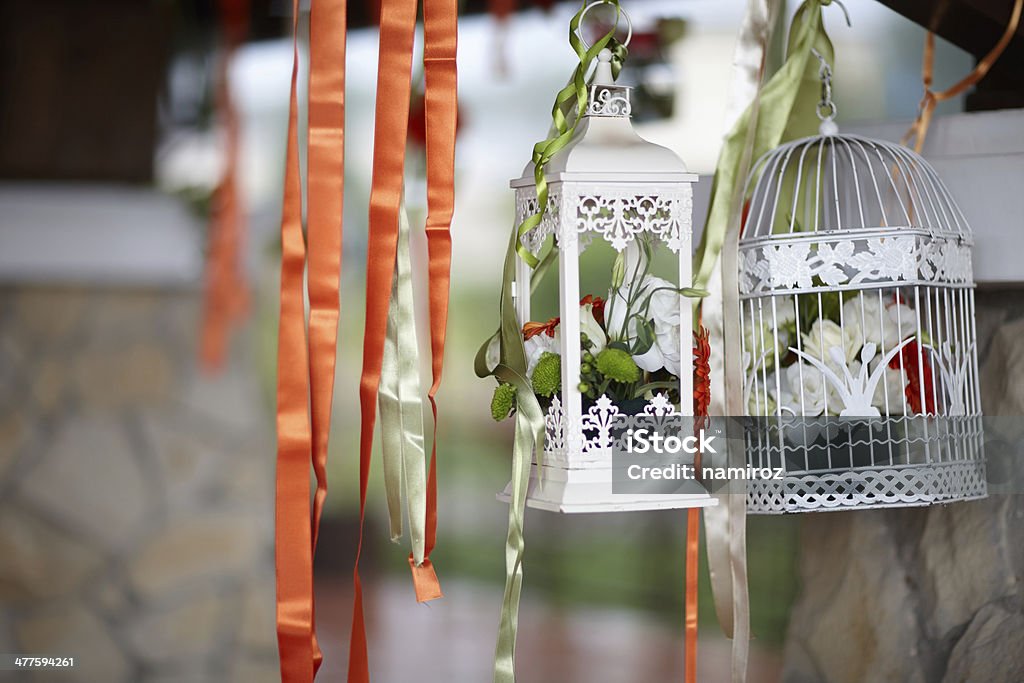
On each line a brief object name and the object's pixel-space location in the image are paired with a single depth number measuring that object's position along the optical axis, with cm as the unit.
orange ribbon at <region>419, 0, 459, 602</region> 245
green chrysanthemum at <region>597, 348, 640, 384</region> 240
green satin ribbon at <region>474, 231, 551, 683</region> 241
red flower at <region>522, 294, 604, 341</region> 244
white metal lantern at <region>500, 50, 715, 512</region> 240
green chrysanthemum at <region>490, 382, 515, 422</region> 242
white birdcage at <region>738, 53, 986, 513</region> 246
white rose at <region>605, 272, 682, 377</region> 243
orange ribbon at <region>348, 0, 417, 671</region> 244
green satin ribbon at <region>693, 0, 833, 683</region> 253
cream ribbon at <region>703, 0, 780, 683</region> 253
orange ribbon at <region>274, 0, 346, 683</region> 241
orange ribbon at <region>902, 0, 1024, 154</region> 262
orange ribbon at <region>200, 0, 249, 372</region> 318
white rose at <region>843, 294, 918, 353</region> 248
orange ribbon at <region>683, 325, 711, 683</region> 247
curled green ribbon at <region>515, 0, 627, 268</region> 241
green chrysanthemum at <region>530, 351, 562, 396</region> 242
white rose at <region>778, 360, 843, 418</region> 249
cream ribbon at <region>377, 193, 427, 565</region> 245
